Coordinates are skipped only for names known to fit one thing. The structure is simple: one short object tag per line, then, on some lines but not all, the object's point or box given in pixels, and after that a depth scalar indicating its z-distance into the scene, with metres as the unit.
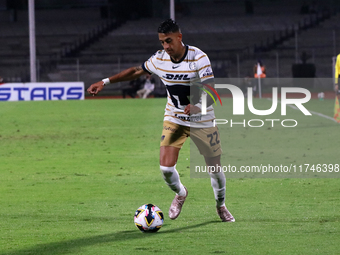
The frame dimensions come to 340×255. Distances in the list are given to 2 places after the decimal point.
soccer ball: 12.15
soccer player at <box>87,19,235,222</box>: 12.56
